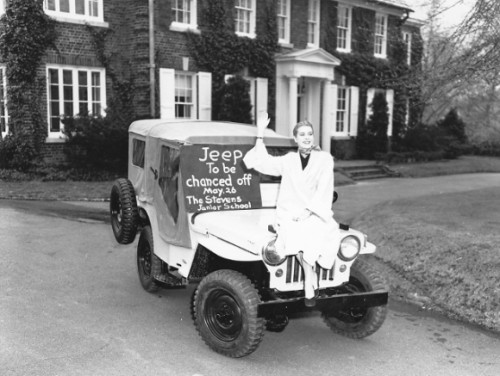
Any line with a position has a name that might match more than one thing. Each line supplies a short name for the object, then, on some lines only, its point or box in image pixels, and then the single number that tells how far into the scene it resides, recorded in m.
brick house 16.77
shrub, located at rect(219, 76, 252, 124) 18.55
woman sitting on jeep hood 4.62
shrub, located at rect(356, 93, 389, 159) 23.77
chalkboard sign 5.55
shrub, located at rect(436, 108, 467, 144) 29.78
